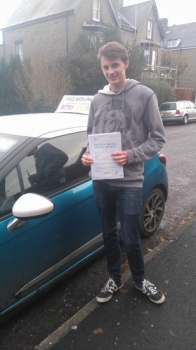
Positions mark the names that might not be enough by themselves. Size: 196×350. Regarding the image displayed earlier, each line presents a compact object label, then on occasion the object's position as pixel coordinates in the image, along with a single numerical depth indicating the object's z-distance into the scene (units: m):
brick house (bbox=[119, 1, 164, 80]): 28.53
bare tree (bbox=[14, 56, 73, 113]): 13.97
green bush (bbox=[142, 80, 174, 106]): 21.91
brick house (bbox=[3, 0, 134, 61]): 21.95
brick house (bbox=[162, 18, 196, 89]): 40.86
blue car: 2.01
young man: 2.07
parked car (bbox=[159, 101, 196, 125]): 18.64
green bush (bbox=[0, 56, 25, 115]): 14.47
